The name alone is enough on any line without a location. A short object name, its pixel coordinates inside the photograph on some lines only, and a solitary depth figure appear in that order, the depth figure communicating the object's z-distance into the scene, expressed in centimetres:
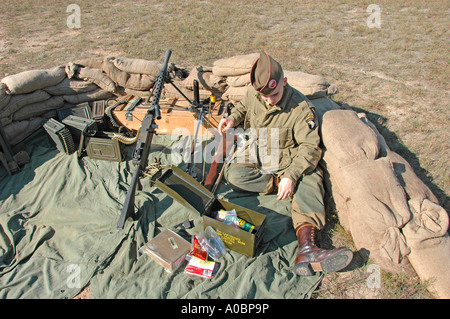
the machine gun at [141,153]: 336
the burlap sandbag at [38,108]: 482
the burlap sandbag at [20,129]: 466
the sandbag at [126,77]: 521
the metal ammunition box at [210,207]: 296
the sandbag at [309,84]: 445
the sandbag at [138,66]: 511
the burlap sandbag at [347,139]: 324
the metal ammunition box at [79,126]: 463
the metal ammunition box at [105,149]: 446
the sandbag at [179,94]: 519
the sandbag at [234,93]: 479
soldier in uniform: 295
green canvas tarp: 287
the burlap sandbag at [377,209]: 277
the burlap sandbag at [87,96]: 520
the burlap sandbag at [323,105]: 415
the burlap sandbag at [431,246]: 262
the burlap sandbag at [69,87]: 506
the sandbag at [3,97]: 450
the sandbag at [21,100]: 460
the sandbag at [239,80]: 470
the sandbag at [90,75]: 513
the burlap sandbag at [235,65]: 459
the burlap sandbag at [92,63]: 527
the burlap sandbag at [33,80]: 459
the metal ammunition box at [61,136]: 457
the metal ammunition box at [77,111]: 504
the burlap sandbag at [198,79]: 503
